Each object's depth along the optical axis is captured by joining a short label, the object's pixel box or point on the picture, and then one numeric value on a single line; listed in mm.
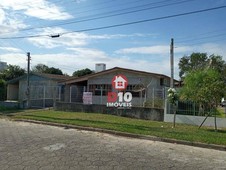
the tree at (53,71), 42400
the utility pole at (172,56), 17197
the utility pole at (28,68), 17282
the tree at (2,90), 21768
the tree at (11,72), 31744
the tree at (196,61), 39046
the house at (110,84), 16324
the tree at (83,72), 38505
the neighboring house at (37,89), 19014
